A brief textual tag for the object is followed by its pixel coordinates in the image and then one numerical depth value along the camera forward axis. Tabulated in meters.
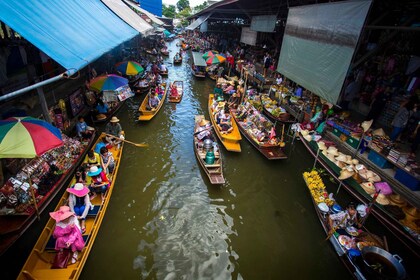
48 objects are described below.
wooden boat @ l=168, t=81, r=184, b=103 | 18.34
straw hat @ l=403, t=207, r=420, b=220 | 7.09
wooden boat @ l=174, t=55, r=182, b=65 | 30.81
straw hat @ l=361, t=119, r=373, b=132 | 9.16
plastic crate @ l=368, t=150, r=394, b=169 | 8.55
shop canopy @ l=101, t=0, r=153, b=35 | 13.39
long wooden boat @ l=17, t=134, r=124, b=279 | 5.29
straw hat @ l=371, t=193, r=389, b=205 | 7.66
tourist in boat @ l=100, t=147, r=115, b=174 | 8.89
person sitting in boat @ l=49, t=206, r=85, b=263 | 5.49
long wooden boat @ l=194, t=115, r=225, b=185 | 9.40
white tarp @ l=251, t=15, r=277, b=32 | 15.98
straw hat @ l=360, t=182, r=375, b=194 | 8.14
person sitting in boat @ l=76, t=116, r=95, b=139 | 10.85
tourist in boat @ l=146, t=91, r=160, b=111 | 15.53
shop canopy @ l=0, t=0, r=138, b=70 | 5.29
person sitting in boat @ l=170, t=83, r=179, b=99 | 18.55
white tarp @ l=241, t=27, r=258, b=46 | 21.84
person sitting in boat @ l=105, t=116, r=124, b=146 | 11.47
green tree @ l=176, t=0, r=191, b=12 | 102.19
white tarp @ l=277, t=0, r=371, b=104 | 8.39
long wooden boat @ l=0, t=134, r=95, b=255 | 5.84
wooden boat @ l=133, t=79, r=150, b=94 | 18.94
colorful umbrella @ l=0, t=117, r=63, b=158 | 5.01
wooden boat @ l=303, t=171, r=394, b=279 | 6.17
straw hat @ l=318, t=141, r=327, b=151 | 10.73
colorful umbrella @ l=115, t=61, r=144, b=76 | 14.26
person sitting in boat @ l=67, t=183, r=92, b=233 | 6.44
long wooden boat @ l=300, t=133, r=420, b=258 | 6.84
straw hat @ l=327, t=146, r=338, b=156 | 10.22
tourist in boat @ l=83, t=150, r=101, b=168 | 8.38
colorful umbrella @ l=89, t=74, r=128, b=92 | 10.97
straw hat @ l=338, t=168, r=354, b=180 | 8.81
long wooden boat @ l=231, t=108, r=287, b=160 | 11.10
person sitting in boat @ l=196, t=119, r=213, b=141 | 11.53
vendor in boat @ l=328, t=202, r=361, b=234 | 7.34
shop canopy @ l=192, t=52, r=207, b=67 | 24.97
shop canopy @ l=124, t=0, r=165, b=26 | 22.17
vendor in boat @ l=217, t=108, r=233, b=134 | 12.69
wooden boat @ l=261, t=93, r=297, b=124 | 14.86
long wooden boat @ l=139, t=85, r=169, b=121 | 14.53
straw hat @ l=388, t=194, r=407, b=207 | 7.50
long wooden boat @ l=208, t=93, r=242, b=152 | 11.73
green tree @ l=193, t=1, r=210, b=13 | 92.54
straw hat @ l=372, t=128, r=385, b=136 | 9.12
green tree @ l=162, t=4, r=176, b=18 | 77.69
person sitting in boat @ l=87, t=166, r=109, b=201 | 7.81
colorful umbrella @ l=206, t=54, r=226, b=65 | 21.46
